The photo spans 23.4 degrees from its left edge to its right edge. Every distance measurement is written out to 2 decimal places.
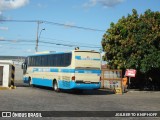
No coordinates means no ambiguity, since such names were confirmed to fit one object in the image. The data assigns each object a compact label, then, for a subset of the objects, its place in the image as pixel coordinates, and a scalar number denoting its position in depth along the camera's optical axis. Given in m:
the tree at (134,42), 33.66
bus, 27.08
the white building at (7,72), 32.78
